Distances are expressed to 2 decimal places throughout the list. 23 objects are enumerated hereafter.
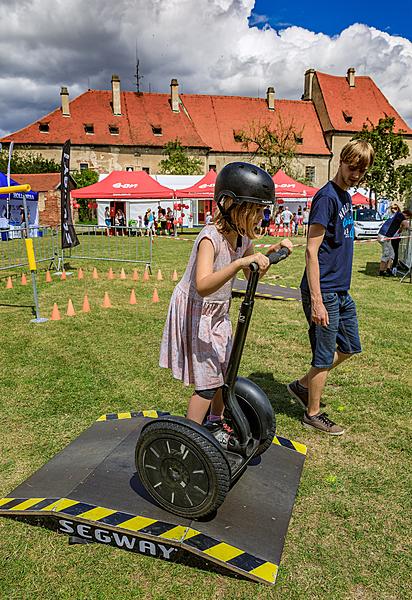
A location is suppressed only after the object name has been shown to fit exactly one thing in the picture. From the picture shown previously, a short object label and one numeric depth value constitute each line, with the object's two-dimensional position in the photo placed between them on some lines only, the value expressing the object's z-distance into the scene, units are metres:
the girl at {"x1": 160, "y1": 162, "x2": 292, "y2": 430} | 2.40
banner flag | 11.67
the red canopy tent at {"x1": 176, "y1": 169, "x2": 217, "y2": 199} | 24.70
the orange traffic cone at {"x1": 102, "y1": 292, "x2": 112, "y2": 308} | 8.84
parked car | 24.59
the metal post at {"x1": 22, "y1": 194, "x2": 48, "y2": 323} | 7.34
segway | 2.51
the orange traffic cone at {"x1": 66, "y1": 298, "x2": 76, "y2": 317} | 8.21
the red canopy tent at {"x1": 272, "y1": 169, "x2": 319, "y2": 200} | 26.23
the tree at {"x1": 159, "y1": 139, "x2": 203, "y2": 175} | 43.56
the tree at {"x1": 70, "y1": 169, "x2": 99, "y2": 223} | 41.81
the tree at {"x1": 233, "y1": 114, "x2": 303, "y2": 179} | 41.75
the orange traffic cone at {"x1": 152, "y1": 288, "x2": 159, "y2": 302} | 9.34
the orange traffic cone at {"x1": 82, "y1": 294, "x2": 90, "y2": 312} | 8.49
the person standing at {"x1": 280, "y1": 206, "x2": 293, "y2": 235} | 29.72
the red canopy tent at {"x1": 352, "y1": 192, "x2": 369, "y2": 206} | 36.72
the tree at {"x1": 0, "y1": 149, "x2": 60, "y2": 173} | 44.72
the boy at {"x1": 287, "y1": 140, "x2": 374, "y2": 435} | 3.52
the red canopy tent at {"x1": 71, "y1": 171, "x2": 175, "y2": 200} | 22.75
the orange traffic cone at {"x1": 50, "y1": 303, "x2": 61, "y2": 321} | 7.94
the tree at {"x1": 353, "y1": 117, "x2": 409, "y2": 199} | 36.28
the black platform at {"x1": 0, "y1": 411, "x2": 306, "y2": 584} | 2.52
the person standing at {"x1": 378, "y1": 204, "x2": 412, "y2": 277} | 12.19
